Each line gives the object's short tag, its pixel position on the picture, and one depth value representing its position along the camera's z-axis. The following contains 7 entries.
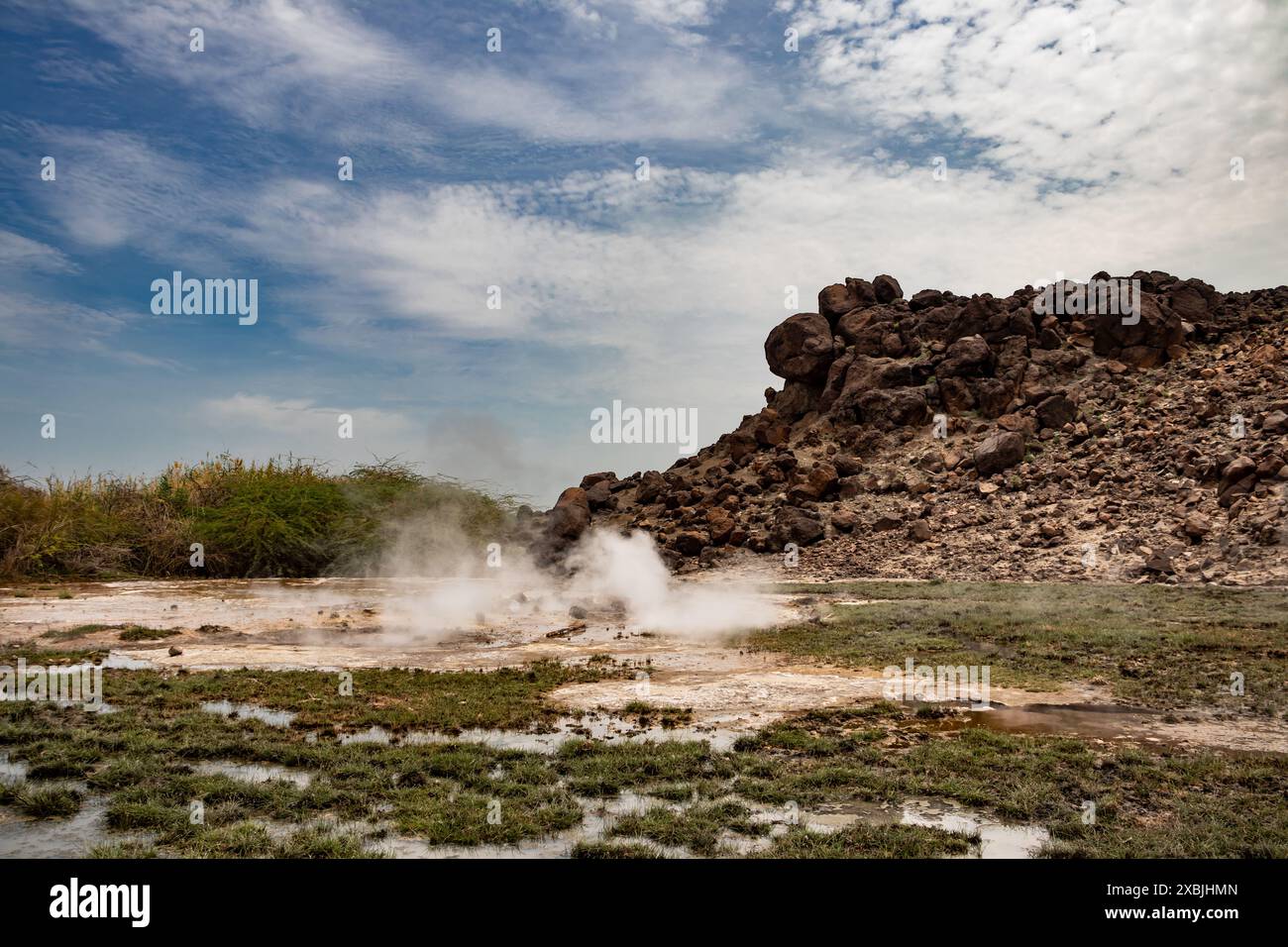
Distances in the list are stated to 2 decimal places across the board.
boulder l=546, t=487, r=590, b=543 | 31.28
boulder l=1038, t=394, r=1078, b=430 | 32.69
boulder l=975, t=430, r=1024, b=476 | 30.84
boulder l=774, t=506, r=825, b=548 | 29.05
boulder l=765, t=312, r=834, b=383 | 39.50
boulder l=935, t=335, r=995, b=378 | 35.78
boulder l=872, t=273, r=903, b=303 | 42.88
